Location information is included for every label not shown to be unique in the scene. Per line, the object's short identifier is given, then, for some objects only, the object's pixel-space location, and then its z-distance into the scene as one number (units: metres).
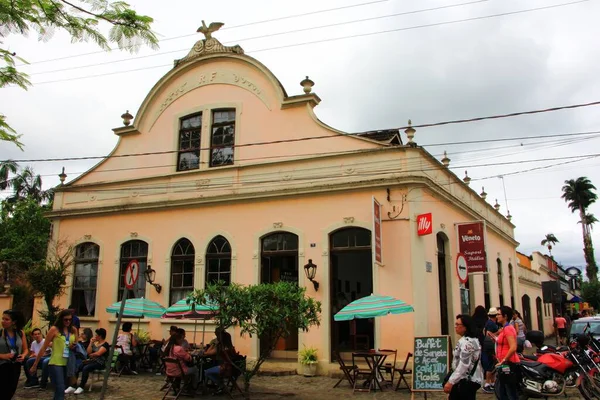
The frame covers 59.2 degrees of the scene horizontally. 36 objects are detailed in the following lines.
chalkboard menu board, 8.95
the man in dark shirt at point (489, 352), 10.80
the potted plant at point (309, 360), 13.47
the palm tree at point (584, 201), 59.96
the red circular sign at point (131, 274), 9.83
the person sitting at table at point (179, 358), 10.36
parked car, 14.73
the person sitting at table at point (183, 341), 11.28
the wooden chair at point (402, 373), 11.12
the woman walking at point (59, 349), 8.58
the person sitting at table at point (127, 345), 13.48
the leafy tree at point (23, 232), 30.02
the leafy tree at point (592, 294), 51.35
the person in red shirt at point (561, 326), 19.26
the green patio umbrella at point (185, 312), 11.75
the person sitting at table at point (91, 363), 11.05
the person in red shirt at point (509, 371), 7.80
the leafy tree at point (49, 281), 15.95
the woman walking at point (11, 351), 7.23
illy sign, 13.48
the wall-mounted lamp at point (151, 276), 16.34
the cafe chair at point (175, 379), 10.20
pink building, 13.86
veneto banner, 15.55
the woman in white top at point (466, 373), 6.64
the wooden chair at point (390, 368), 11.62
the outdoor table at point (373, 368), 11.13
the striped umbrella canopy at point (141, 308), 13.78
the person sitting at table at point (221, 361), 10.37
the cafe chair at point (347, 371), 11.42
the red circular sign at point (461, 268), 10.61
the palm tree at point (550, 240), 83.69
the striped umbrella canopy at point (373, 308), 11.31
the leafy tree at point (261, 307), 9.84
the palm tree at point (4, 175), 39.61
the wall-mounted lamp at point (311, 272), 14.05
